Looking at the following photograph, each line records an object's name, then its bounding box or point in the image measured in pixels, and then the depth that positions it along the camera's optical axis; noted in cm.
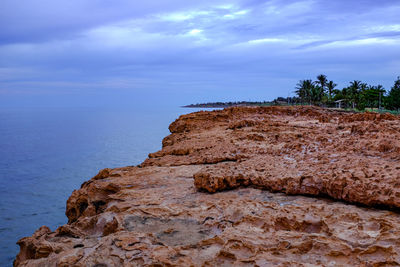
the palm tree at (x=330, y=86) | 7665
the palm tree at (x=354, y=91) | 6310
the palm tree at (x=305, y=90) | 7075
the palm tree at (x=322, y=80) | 7569
